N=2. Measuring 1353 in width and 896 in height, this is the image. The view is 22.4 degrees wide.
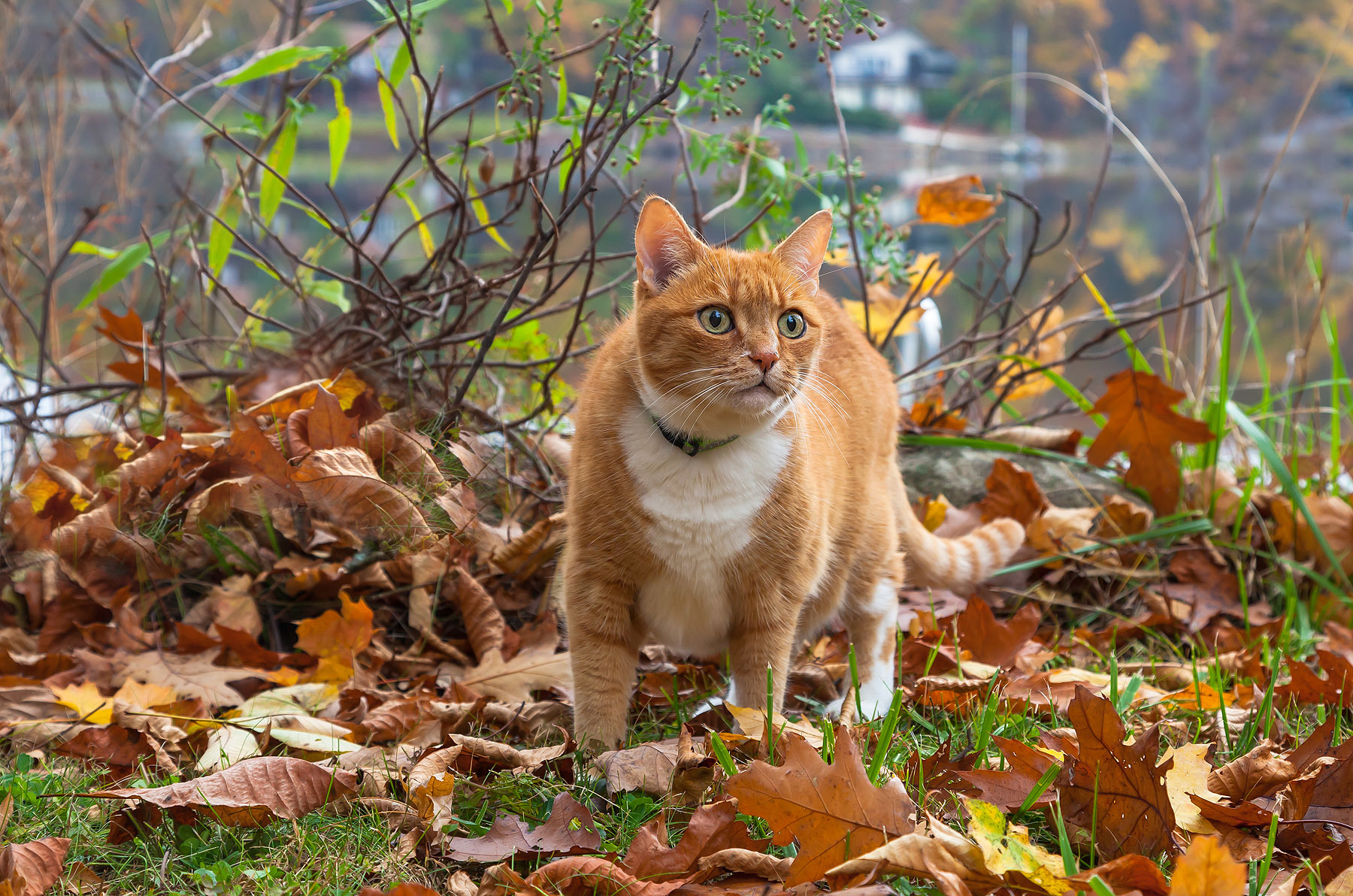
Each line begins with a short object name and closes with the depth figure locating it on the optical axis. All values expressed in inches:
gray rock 110.6
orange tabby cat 90.7
